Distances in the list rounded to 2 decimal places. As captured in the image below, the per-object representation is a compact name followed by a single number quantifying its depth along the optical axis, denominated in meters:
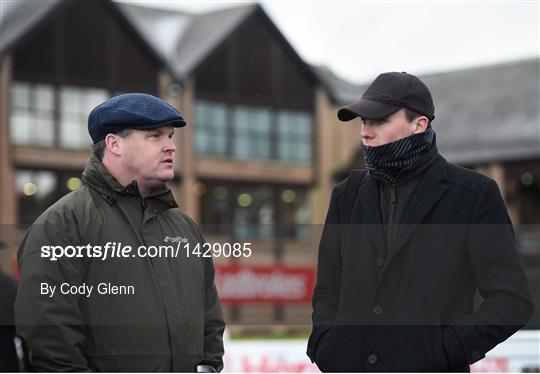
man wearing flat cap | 4.36
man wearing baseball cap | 4.44
